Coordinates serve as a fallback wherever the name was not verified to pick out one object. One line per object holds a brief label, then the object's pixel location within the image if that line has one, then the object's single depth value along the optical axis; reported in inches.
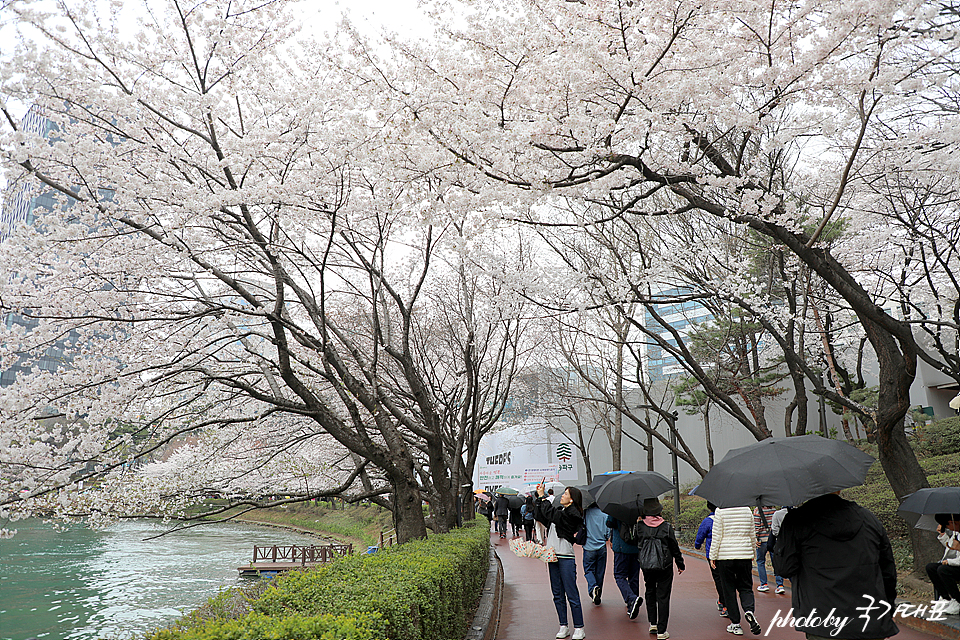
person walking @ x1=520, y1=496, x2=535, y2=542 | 689.2
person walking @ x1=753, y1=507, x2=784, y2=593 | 342.0
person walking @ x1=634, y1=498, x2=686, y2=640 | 245.6
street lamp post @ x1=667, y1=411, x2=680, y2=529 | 706.8
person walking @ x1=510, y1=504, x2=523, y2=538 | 780.0
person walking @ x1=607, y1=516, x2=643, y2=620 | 288.5
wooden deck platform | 756.0
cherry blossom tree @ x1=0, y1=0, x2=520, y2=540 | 257.9
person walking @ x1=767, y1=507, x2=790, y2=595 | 309.8
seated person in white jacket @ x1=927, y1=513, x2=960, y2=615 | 241.8
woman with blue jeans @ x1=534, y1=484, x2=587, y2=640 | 249.3
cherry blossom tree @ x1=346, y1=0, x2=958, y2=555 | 206.2
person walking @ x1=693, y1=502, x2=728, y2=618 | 289.1
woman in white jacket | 251.6
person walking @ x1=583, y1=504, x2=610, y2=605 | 301.0
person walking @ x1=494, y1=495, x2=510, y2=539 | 882.1
